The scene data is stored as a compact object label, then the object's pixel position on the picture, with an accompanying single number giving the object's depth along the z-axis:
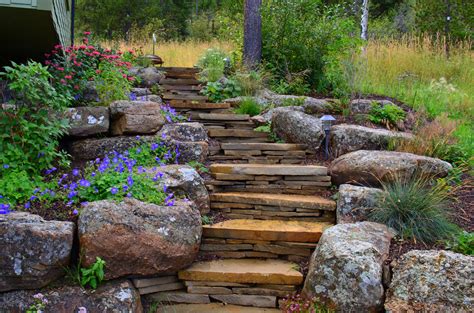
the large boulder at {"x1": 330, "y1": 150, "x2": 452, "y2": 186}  4.41
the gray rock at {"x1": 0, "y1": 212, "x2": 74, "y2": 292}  3.20
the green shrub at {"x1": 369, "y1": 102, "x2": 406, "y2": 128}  6.00
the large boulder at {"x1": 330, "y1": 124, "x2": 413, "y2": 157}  5.19
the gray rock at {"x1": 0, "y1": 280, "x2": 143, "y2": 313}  3.23
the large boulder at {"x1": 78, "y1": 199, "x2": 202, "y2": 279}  3.41
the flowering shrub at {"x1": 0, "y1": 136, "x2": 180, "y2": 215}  3.73
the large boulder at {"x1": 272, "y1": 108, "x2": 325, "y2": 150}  5.48
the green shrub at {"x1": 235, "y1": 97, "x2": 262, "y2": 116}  6.56
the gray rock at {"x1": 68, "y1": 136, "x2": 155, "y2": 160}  4.97
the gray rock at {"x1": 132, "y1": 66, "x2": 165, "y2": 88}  8.09
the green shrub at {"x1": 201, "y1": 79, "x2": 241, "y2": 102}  7.38
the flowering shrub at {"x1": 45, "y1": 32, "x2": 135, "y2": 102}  5.30
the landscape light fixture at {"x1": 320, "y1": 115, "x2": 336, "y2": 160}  5.33
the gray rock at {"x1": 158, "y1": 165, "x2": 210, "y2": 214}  4.18
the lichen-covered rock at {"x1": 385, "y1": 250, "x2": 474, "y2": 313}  3.17
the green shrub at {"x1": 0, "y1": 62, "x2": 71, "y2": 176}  3.97
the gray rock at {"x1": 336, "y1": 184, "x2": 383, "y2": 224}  4.20
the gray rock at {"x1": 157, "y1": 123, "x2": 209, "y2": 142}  5.26
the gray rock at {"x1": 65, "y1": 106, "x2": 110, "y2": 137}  4.96
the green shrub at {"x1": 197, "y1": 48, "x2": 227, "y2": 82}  8.09
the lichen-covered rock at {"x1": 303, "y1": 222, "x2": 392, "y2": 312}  3.37
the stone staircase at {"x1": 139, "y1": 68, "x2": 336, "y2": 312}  3.78
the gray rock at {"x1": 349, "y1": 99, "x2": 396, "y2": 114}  6.29
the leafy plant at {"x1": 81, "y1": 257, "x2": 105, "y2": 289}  3.36
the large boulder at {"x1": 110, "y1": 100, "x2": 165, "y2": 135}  5.04
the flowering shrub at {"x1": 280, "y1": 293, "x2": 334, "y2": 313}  3.46
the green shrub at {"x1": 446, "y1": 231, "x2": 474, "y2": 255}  3.59
